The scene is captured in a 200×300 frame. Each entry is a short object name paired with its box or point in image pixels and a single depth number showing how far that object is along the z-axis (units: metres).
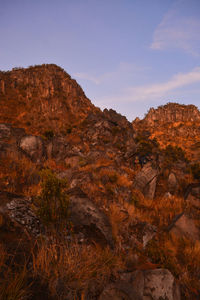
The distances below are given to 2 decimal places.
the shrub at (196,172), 9.44
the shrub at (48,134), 18.27
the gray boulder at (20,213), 3.31
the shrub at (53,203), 3.58
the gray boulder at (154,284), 2.63
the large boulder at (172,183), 8.32
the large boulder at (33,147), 10.18
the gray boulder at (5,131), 11.54
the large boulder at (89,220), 3.90
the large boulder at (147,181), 7.89
